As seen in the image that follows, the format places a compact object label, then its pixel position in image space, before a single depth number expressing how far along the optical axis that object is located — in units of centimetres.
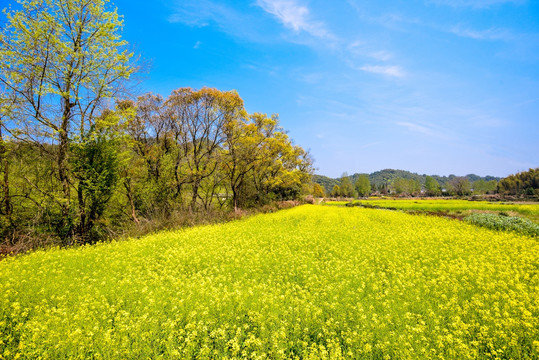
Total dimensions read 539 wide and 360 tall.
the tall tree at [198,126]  2309
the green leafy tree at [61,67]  1105
